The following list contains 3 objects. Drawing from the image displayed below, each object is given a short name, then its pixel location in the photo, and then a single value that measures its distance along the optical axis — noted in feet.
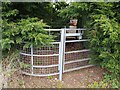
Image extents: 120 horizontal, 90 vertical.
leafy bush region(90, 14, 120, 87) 11.52
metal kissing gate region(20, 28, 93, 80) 12.16
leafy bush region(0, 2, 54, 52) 10.97
